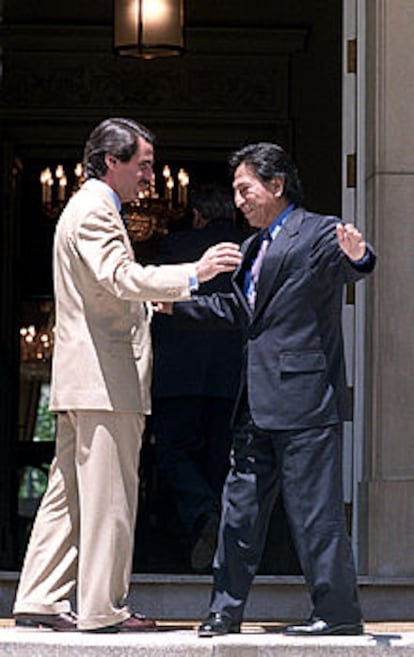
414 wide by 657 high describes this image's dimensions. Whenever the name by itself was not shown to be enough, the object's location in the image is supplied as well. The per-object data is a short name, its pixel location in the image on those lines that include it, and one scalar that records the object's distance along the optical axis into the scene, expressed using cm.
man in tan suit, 732
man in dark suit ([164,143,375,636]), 732
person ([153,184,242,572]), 1030
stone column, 972
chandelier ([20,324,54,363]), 1543
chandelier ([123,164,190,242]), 1408
